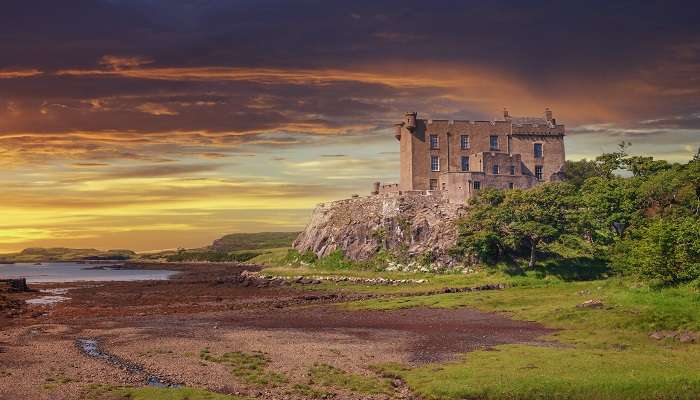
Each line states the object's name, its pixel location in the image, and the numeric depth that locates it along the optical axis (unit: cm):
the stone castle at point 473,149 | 11344
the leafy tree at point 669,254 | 5750
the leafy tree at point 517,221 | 8850
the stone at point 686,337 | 4359
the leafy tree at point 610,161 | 9956
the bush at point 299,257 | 11956
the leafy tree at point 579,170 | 11879
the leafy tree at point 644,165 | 9300
